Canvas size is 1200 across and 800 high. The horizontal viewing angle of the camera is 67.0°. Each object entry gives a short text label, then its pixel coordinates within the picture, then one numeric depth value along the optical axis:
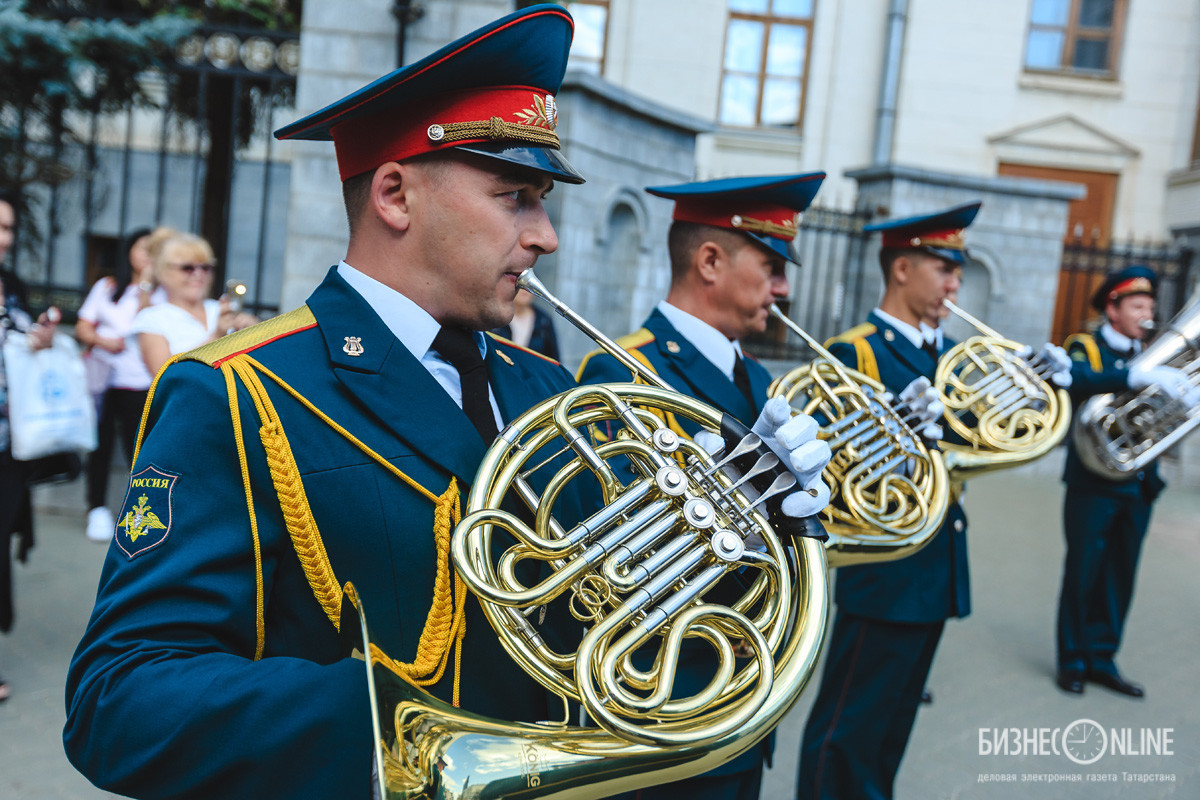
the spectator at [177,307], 4.78
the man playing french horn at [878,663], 3.04
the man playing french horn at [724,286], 2.53
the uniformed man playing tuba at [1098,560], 4.55
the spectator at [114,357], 5.39
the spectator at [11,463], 3.71
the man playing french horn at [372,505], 1.06
